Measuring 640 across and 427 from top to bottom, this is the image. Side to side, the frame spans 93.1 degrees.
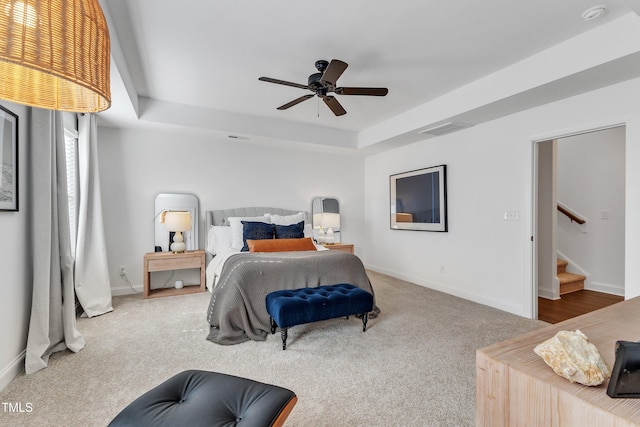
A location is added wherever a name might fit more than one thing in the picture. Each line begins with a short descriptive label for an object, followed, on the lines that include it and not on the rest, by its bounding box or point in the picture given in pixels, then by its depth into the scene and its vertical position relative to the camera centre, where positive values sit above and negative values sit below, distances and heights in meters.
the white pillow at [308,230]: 4.96 -0.33
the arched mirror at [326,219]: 5.23 -0.16
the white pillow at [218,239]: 4.36 -0.41
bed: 2.75 -0.70
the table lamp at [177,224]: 4.13 -0.18
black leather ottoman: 1.12 -0.78
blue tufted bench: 2.52 -0.82
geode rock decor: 0.83 -0.43
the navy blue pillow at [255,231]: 4.13 -0.28
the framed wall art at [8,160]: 1.95 +0.35
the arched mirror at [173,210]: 4.39 -0.03
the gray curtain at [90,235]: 3.31 -0.27
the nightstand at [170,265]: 3.97 -0.73
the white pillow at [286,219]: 4.81 -0.14
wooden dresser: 0.75 -0.49
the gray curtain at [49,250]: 2.21 -0.29
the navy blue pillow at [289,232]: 4.31 -0.31
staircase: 4.35 -1.04
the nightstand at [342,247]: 4.91 -0.60
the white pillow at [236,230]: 4.28 -0.28
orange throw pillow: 3.77 -0.44
